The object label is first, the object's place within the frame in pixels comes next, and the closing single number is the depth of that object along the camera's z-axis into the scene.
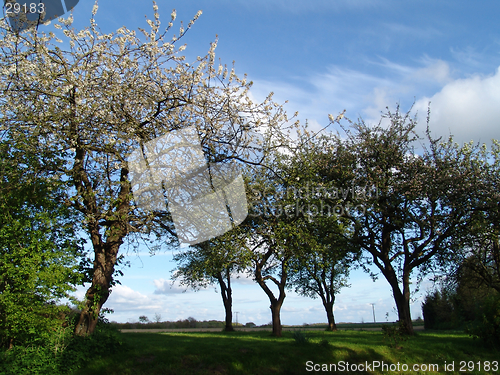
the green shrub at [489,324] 14.68
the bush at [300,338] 14.18
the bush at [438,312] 40.31
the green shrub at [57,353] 9.98
